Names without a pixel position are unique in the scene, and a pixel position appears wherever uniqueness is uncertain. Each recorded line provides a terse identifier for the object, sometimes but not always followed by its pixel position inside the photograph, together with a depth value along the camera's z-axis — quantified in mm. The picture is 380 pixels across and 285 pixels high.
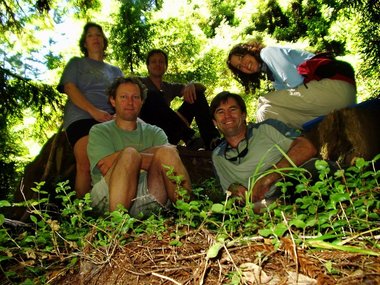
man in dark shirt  4801
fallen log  3008
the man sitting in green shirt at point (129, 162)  2592
